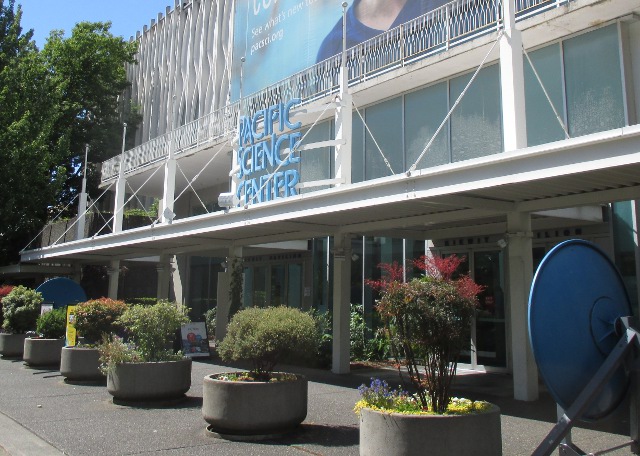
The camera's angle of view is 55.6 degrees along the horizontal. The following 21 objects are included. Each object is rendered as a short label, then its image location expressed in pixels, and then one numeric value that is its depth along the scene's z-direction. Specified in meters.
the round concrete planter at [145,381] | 9.38
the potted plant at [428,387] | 5.23
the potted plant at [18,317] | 16.47
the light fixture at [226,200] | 12.95
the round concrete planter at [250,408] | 7.21
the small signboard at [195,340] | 16.00
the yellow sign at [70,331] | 12.74
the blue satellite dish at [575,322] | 4.21
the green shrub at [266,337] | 7.49
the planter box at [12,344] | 16.55
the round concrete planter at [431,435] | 5.19
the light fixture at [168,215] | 15.45
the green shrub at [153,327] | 9.70
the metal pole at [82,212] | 24.61
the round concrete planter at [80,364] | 11.79
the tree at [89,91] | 33.06
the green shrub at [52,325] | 14.48
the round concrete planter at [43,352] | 14.10
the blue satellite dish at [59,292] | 16.53
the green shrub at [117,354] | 9.55
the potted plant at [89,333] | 11.81
